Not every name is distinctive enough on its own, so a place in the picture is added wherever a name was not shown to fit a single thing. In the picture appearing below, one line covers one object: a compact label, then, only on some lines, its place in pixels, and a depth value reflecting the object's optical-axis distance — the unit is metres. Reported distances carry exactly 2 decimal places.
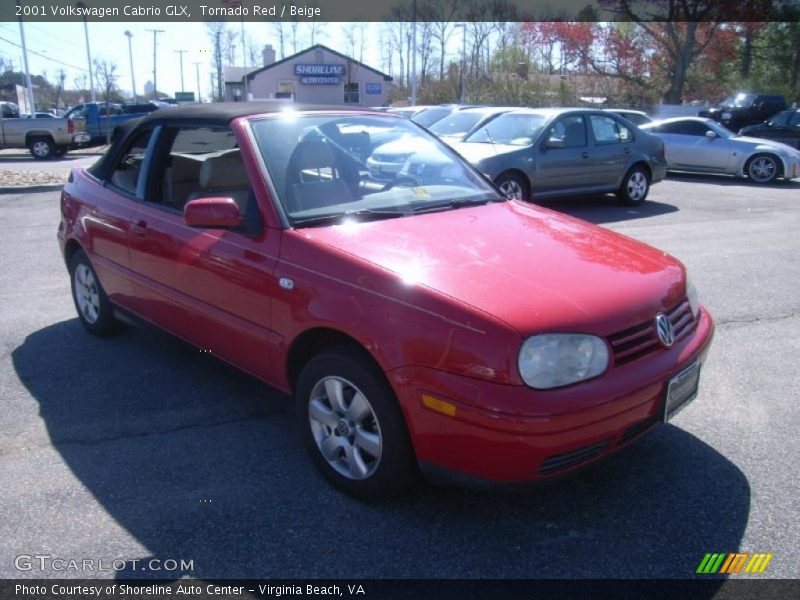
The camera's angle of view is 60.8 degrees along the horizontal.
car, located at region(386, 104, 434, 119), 16.98
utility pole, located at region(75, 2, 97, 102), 40.71
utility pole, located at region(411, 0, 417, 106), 35.97
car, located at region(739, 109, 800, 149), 20.31
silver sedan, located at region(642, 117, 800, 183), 15.27
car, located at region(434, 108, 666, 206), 10.12
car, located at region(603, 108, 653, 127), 18.75
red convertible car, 2.54
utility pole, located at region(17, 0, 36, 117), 32.50
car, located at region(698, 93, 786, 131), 25.34
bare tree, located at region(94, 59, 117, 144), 49.61
